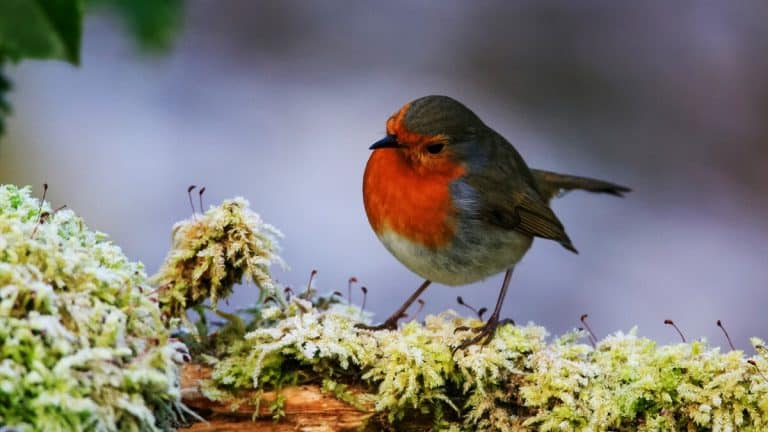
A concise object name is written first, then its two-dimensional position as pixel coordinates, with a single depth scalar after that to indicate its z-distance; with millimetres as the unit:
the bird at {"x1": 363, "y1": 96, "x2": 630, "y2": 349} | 5973
